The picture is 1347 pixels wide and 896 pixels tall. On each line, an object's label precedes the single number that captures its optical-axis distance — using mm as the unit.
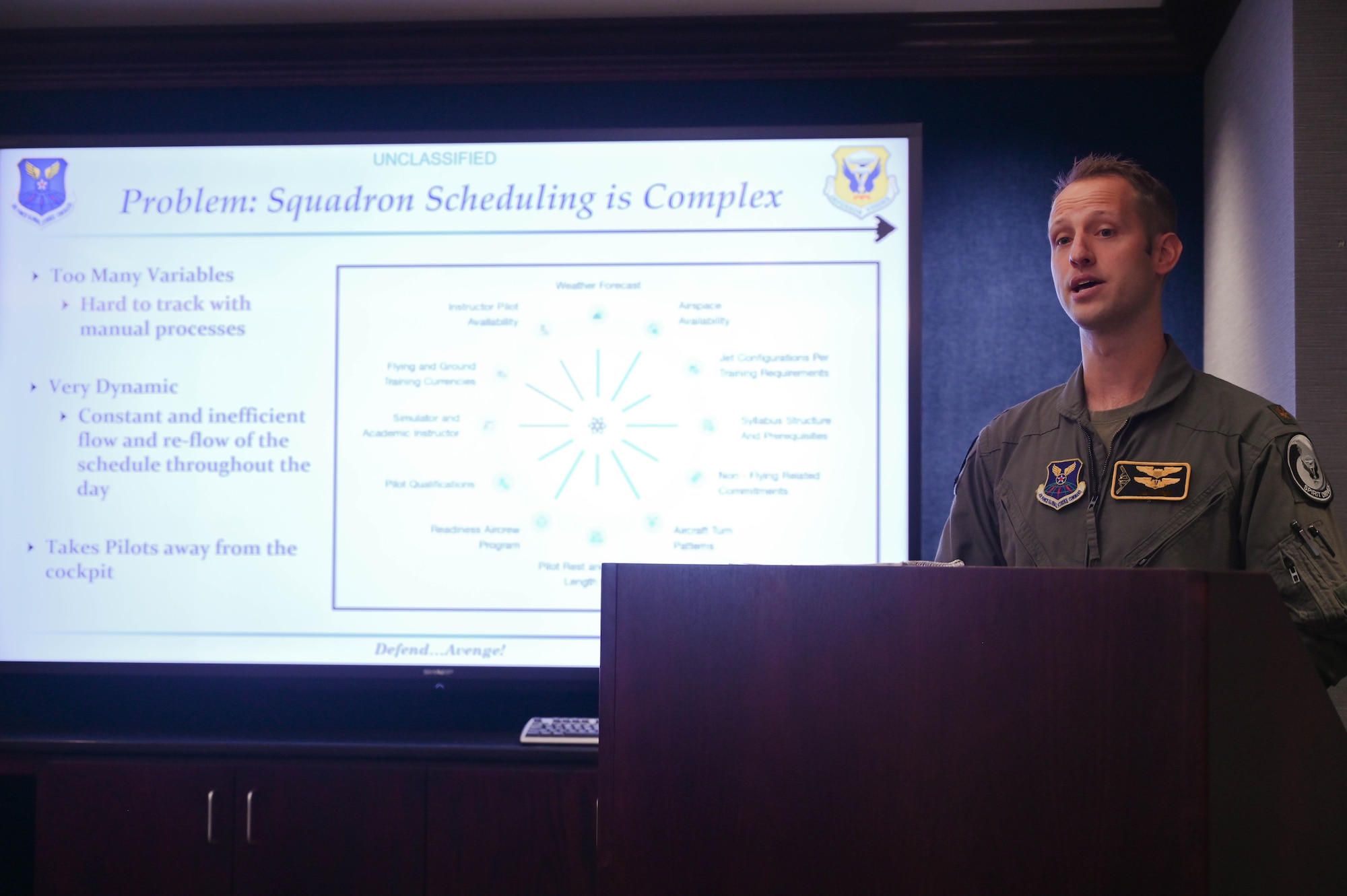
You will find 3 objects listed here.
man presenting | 1448
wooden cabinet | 2172
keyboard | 2227
